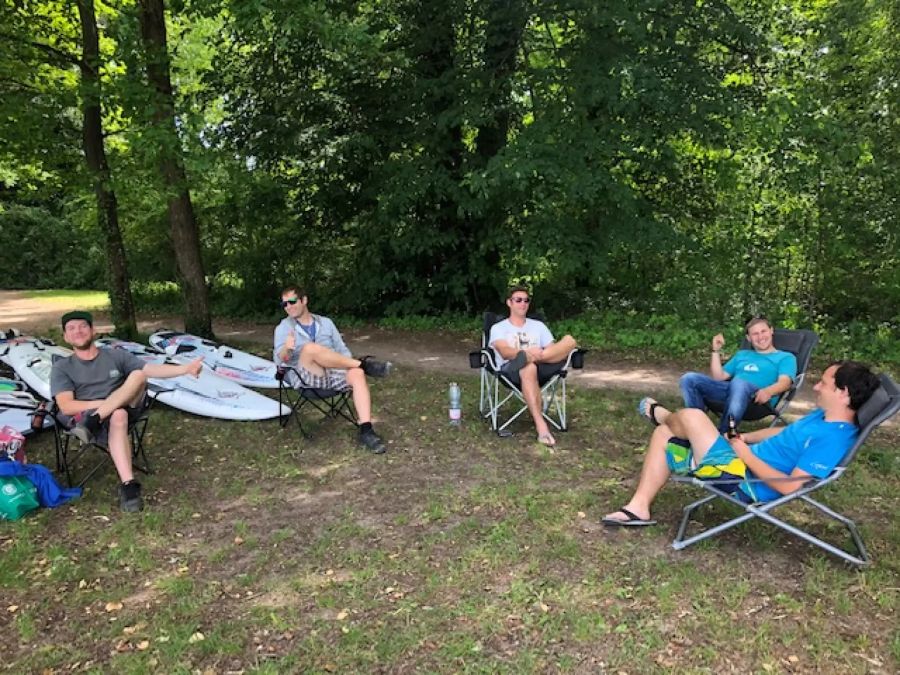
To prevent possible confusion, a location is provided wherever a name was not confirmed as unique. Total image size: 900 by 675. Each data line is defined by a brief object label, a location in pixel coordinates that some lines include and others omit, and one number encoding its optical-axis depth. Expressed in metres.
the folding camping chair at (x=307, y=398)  4.73
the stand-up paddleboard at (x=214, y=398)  5.29
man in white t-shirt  4.66
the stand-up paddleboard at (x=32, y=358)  5.56
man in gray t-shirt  3.74
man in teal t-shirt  4.17
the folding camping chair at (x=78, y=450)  3.92
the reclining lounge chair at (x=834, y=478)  2.78
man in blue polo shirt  2.85
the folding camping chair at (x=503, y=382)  4.79
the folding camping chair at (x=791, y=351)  4.25
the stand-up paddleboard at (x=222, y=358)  6.32
